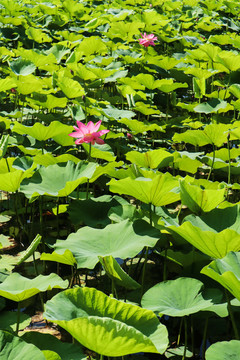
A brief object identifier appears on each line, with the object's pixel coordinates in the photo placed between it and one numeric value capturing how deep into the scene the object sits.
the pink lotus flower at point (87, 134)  7.79
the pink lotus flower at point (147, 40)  12.01
